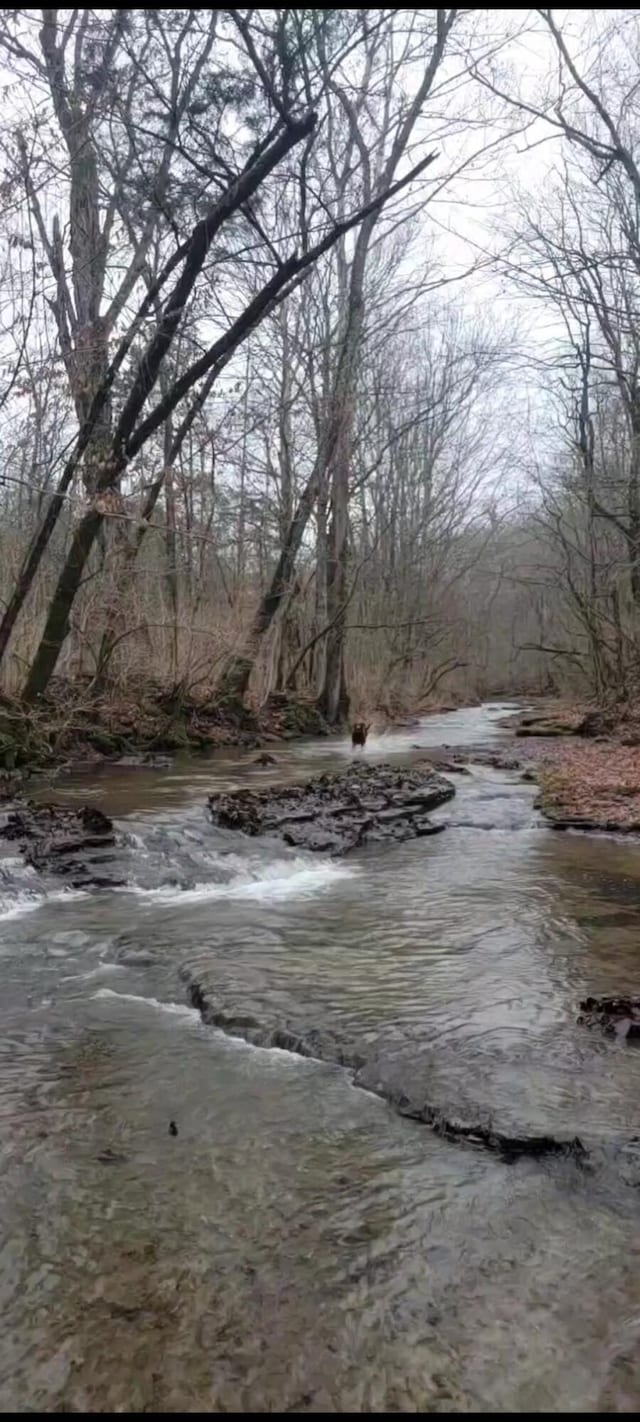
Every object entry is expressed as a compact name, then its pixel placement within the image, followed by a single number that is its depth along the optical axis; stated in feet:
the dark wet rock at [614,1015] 13.20
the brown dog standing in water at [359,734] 53.78
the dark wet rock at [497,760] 45.50
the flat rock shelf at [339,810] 27.81
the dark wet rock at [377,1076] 10.18
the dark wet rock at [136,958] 16.52
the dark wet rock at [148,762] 44.19
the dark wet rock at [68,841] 23.11
